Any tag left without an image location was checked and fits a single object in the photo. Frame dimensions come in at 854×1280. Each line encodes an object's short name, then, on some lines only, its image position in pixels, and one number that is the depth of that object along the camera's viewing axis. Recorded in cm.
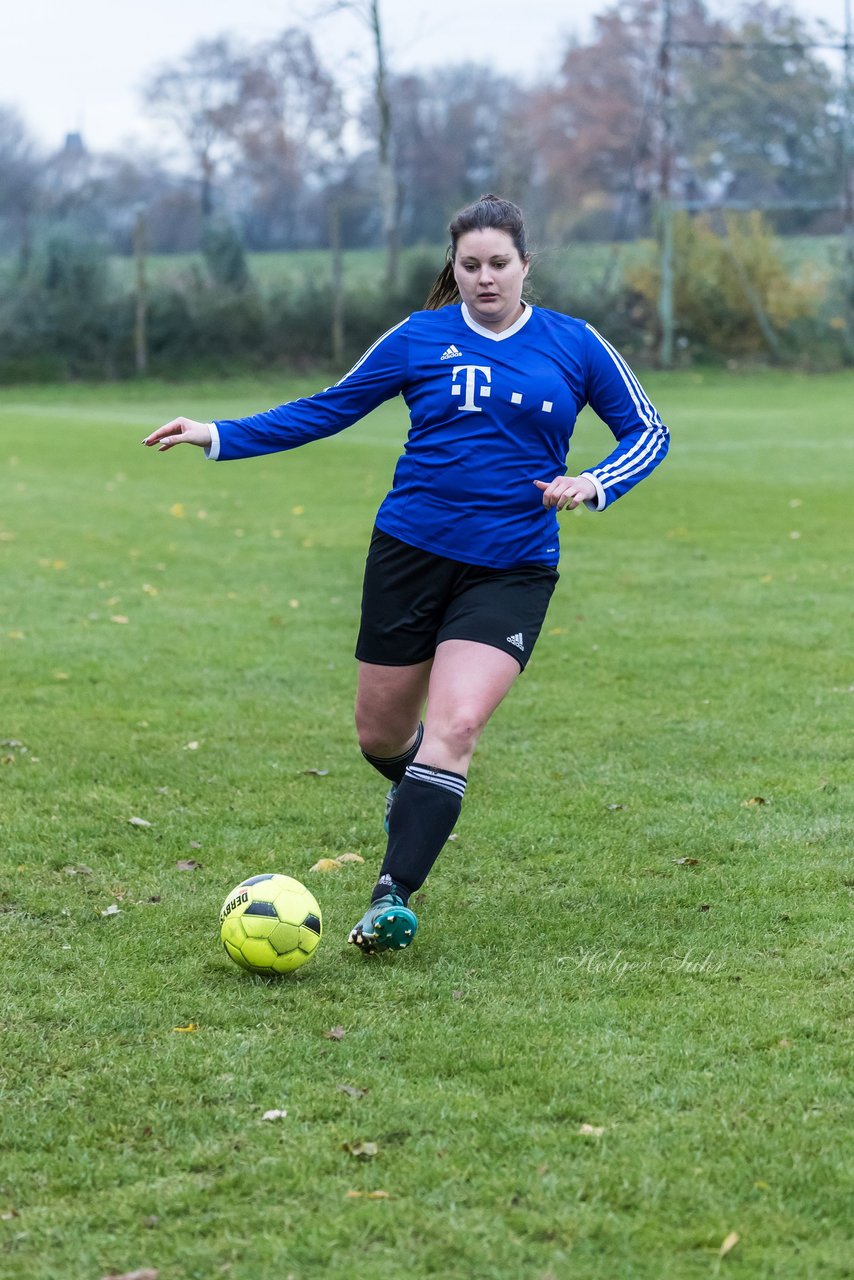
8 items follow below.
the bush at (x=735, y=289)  7669
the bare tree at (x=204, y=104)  10525
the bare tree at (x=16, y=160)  9659
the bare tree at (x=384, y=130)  8412
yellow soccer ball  874
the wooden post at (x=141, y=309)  7400
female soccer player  939
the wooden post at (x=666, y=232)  7481
